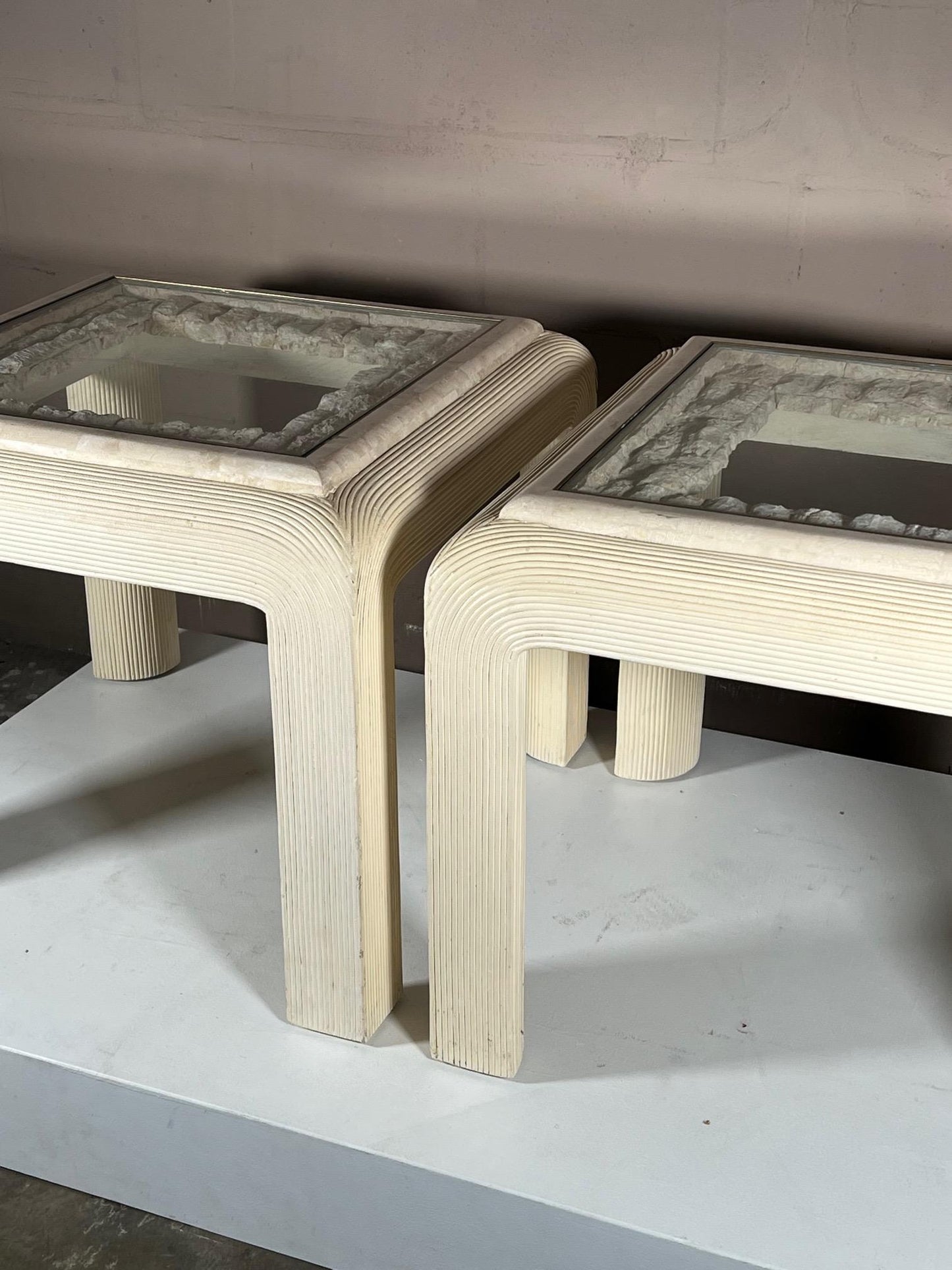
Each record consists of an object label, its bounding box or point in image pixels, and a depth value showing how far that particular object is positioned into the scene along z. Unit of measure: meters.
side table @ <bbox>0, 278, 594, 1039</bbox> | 1.10
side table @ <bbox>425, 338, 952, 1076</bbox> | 0.97
